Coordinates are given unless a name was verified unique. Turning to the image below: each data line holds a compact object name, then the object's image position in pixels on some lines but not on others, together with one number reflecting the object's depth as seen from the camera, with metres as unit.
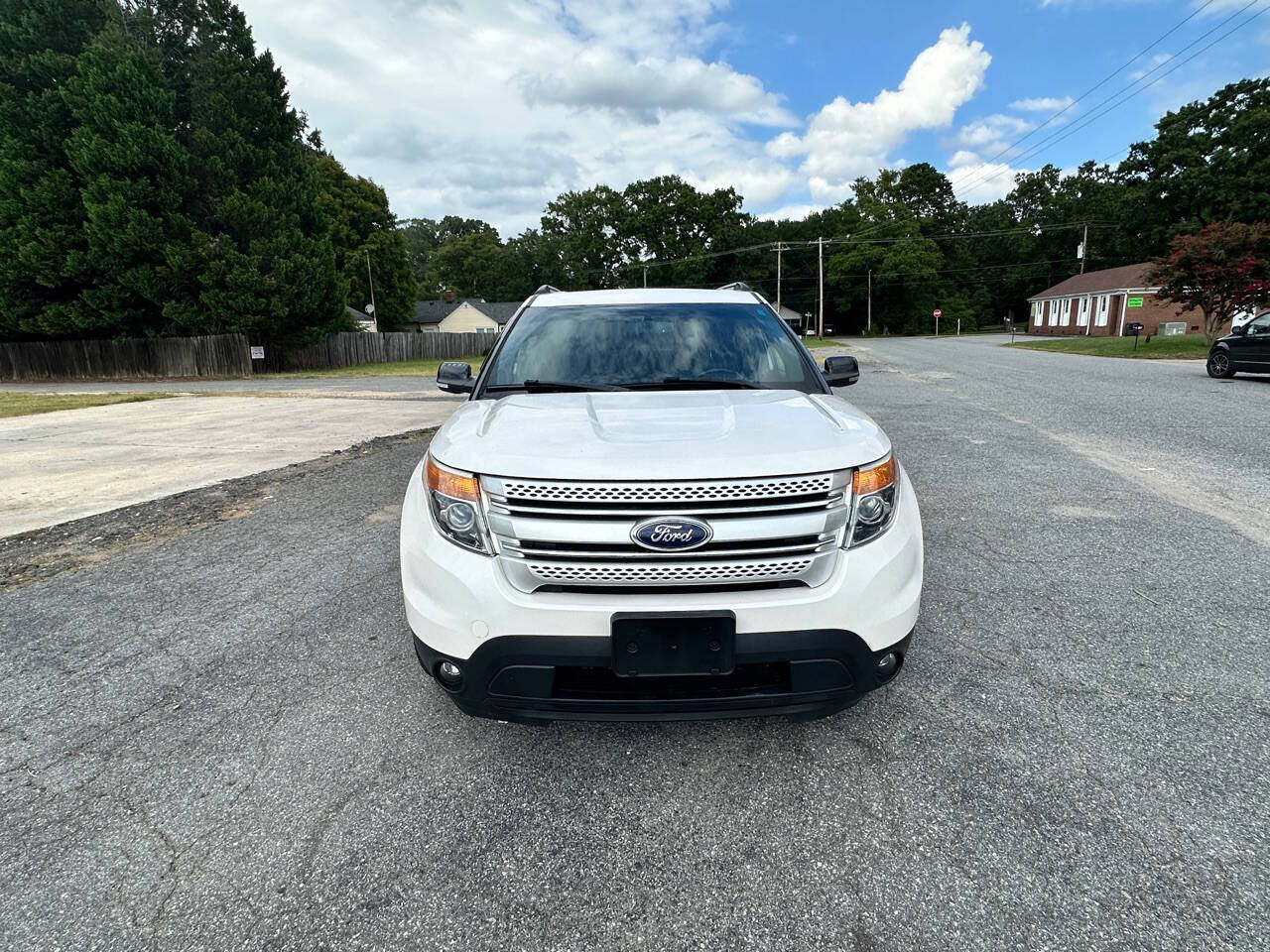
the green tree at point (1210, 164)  44.00
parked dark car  14.18
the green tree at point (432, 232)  106.06
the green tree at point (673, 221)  71.06
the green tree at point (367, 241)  43.66
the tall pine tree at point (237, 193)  26.89
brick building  43.25
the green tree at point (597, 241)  72.00
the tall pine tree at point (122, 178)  24.62
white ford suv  1.99
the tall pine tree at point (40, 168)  24.91
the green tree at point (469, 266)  86.69
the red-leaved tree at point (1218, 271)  20.88
